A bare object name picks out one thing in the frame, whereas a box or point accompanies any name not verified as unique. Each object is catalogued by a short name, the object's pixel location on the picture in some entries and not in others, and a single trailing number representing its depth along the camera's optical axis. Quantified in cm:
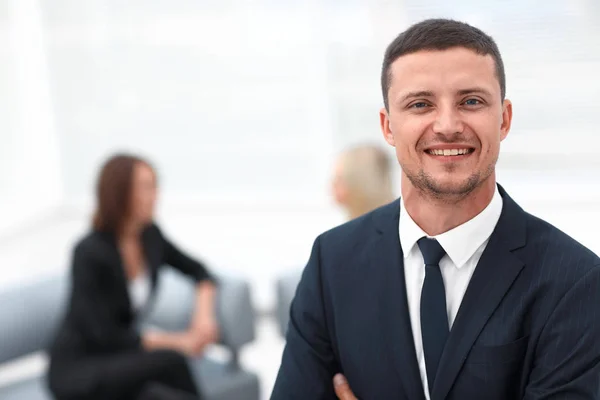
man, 170
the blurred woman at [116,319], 394
